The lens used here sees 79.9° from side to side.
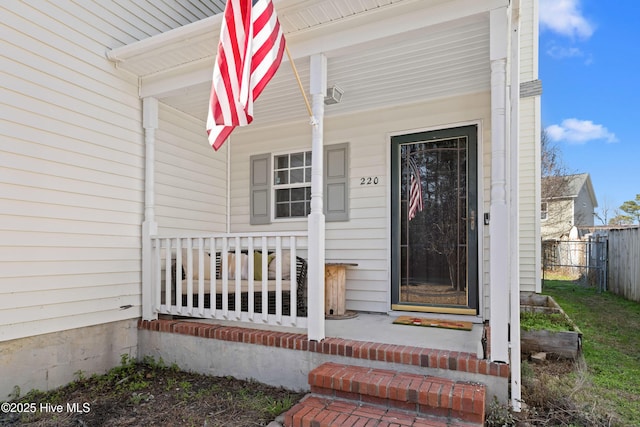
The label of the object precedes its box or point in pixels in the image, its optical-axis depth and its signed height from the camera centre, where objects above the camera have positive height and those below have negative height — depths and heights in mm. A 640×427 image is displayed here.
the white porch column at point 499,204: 2531 +95
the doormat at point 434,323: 3648 -1050
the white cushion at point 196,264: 4113 -520
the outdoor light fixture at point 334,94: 3867 +1274
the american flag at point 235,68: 2381 +938
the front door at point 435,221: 4184 -36
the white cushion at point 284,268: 4264 -577
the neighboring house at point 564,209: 13875 +363
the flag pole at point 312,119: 3016 +781
